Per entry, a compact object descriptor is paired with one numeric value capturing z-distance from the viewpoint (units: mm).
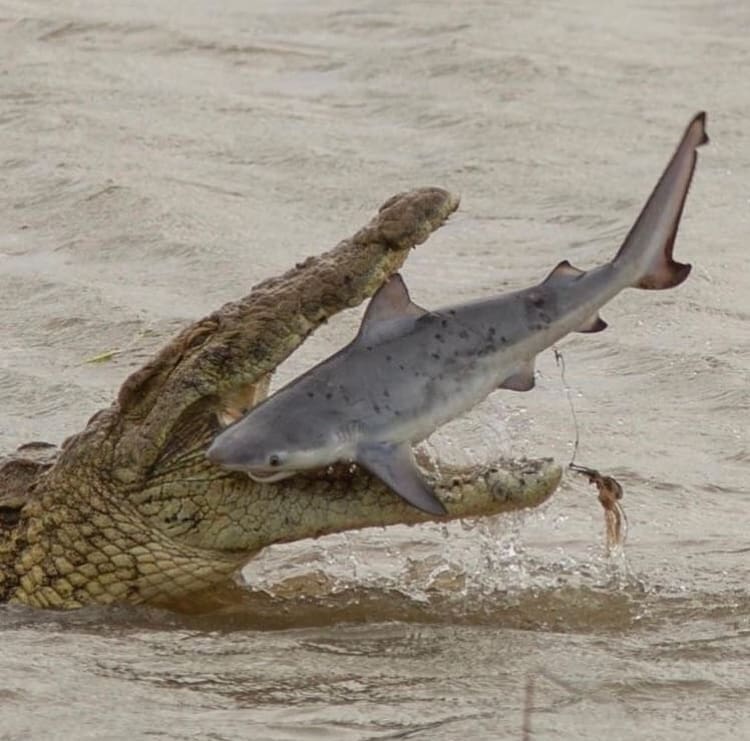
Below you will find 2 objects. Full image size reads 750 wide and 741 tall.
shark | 10430
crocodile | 10734
